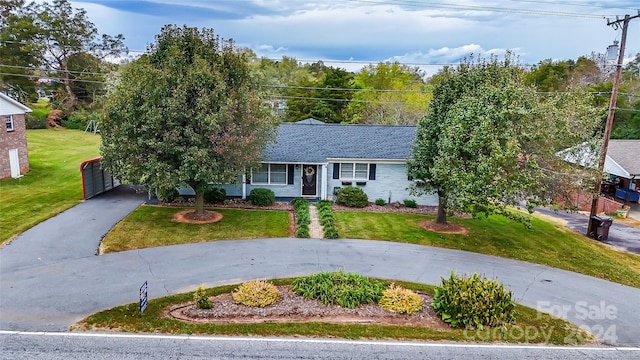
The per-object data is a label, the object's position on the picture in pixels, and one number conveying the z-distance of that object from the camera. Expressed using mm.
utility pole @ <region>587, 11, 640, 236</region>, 17834
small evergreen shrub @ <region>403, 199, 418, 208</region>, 21633
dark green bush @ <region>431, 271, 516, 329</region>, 10273
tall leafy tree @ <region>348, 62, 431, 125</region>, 39969
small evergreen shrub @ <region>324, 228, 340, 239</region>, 16500
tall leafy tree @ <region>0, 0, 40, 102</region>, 48247
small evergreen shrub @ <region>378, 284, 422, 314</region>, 10734
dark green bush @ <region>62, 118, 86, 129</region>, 47156
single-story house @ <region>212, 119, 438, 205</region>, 21375
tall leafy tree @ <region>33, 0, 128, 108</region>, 50125
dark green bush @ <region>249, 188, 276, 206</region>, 20562
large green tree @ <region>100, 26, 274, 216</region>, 15430
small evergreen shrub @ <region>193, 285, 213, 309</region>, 10492
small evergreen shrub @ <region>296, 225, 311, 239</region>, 16375
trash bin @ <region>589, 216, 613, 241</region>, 19094
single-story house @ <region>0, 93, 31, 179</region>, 23391
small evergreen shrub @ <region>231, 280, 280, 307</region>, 10734
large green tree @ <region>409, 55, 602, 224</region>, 14305
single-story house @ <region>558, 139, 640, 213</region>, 24534
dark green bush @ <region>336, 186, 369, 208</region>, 20984
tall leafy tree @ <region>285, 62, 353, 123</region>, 43906
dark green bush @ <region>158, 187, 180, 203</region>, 16069
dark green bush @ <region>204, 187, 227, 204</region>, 20438
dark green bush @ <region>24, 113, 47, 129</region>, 44438
